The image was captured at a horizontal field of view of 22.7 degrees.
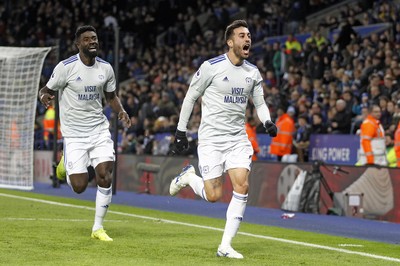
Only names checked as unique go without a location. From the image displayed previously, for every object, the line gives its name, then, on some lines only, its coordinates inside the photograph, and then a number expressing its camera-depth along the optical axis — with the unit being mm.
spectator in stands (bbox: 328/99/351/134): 20969
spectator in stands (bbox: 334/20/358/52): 25422
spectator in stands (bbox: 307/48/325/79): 24797
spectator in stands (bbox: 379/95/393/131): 20078
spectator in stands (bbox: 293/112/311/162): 21062
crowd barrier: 17156
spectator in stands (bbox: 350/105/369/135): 20880
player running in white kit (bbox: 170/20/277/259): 10719
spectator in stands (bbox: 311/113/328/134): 21203
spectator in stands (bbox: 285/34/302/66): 26750
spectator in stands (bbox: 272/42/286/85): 27328
